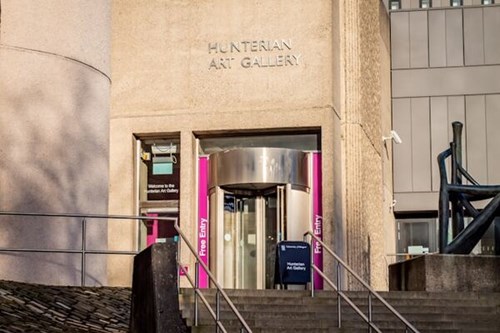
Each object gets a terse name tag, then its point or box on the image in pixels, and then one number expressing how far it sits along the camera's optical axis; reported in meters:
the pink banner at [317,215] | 22.78
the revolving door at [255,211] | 22.77
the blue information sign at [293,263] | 17.50
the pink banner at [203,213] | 23.14
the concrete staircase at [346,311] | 13.52
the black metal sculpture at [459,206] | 16.58
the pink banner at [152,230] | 23.94
